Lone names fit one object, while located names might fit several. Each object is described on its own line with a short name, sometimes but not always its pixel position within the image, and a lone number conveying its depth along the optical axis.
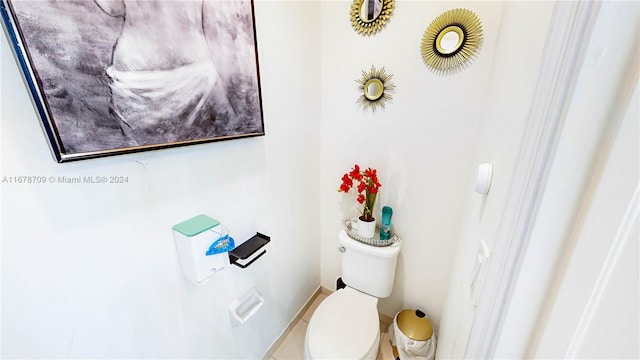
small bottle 1.29
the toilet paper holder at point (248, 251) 0.96
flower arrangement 1.24
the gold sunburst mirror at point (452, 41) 0.93
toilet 1.08
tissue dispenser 0.76
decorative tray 1.28
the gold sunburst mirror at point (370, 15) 1.08
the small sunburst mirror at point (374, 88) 1.17
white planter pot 1.30
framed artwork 0.47
